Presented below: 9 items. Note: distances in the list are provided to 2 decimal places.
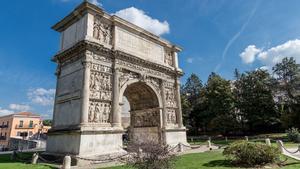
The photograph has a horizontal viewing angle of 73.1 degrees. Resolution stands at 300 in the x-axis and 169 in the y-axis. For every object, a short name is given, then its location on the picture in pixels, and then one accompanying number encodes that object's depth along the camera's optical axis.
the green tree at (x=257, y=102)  35.38
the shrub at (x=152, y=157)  5.86
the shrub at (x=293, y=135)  22.08
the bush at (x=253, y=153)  9.54
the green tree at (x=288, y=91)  27.89
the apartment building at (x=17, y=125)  48.25
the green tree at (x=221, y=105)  35.34
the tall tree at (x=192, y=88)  46.91
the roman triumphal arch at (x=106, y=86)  12.89
